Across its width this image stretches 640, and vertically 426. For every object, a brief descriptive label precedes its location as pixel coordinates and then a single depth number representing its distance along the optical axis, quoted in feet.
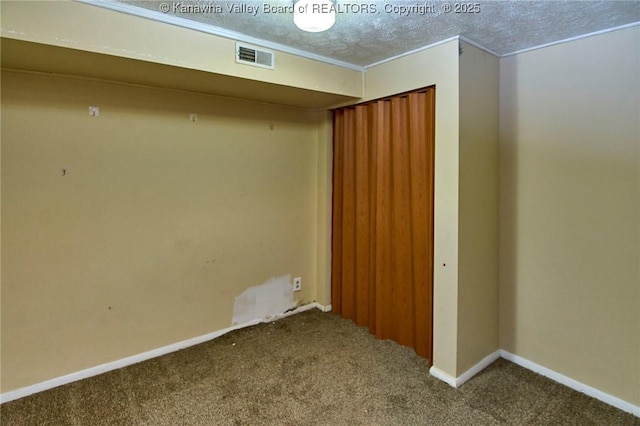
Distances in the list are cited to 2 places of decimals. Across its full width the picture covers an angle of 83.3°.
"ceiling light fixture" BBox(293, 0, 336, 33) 5.45
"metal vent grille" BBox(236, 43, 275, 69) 7.32
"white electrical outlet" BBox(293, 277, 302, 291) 11.25
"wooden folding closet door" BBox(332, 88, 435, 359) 8.43
